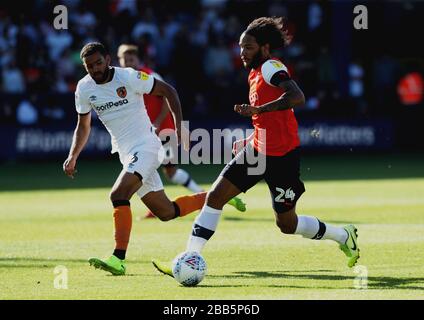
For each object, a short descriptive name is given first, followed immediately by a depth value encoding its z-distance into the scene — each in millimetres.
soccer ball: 18453
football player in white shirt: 20531
